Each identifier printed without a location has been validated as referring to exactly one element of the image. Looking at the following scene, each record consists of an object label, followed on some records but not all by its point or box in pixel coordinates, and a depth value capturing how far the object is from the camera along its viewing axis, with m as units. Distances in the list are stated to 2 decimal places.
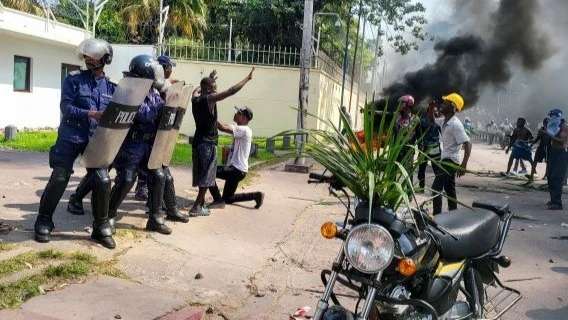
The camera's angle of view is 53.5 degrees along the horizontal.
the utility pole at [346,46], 23.50
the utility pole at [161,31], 19.91
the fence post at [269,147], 15.20
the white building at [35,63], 16.78
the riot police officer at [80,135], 5.03
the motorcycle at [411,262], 2.55
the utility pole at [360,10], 23.95
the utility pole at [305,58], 12.12
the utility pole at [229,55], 21.31
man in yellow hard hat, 7.12
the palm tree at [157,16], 25.22
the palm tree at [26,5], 20.98
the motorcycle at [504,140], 27.89
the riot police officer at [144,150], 5.52
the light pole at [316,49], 20.81
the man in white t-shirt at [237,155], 7.36
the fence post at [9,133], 14.19
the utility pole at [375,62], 34.64
